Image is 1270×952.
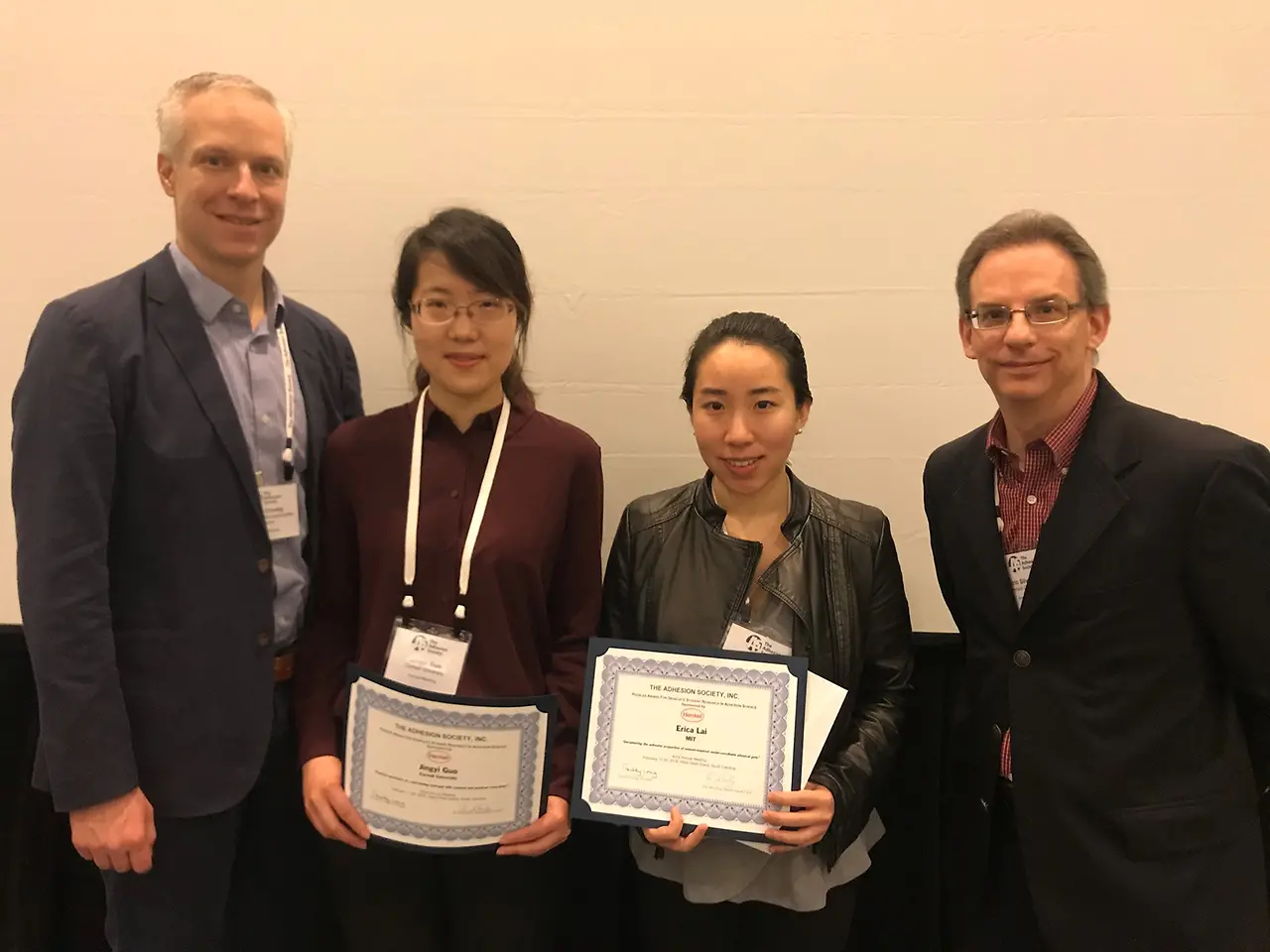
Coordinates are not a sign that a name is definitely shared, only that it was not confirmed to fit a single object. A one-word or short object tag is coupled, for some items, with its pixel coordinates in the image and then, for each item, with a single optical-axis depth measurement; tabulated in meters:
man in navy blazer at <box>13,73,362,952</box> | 1.38
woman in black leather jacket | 1.53
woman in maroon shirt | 1.53
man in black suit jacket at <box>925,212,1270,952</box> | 1.38
